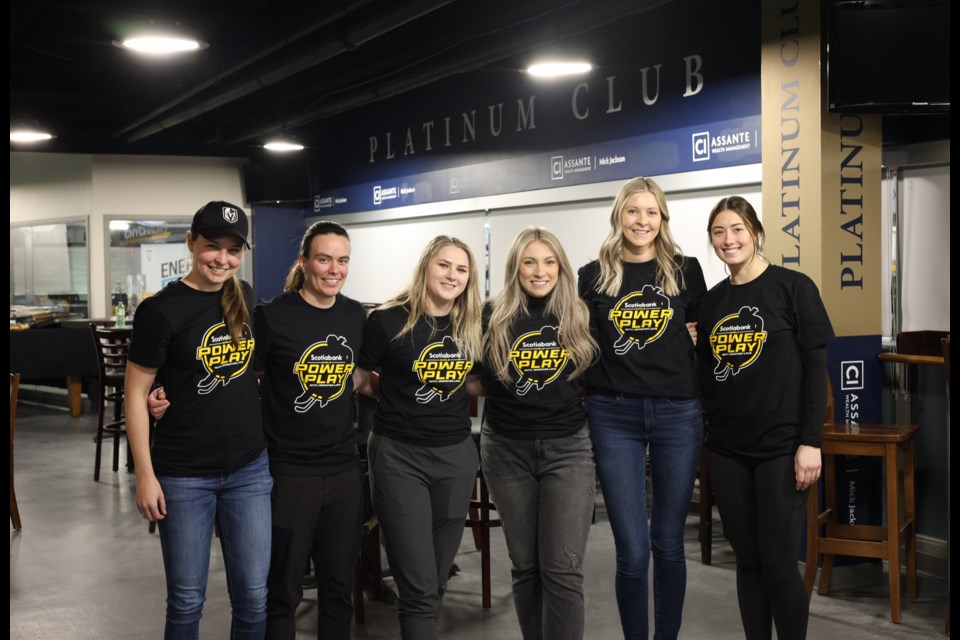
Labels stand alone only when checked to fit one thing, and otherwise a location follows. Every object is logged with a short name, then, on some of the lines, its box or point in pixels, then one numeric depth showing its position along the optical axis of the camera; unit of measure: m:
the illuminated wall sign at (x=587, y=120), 6.45
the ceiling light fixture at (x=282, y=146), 10.22
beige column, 4.53
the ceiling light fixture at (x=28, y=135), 9.87
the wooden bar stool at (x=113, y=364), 7.25
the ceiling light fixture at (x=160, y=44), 5.93
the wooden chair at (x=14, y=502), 5.69
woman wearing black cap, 2.62
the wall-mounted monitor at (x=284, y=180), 11.91
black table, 10.25
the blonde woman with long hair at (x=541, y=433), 2.98
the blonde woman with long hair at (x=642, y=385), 3.12
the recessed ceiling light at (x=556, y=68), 6.50
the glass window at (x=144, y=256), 12.37
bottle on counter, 9.72
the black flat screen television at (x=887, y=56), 4.38
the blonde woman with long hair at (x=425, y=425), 2.91
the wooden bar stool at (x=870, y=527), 4.16
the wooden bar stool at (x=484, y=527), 4.33
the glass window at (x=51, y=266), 12.54
